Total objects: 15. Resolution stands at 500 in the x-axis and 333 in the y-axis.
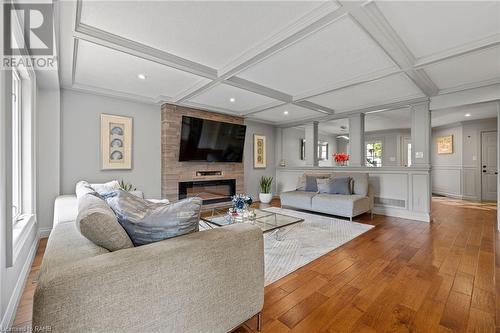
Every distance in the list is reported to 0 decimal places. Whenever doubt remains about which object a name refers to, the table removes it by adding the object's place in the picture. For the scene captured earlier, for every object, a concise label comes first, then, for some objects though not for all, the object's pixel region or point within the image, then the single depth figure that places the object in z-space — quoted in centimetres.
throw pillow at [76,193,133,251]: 108
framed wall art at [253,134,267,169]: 650
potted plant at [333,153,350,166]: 563
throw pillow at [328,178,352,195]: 464
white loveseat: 418
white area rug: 242
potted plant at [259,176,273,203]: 625
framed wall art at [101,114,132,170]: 400
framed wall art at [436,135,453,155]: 707
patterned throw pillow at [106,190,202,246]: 126
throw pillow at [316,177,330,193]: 490
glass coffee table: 277
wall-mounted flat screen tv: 475
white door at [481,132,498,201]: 619
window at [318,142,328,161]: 954
